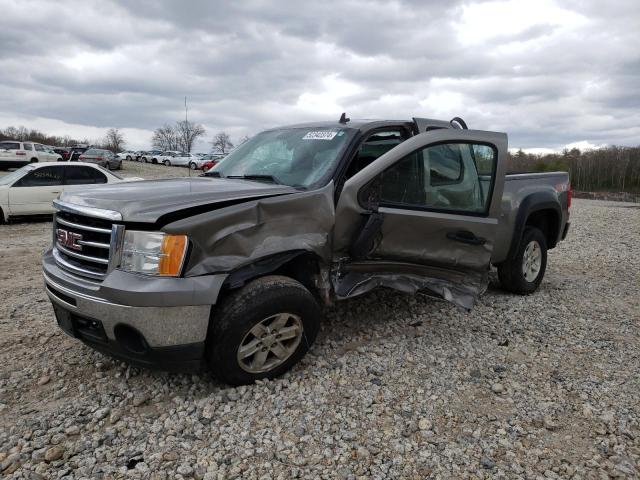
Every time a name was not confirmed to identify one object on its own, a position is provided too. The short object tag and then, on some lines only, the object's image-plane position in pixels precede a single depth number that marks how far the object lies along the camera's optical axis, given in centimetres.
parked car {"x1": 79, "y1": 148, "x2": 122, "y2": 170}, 2708
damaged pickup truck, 275
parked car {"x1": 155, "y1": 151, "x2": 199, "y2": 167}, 4238
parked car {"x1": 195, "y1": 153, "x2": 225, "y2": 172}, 3904
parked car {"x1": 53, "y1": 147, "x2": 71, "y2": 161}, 3896
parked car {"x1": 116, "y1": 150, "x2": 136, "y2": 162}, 5048
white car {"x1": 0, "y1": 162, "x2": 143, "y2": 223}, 1043
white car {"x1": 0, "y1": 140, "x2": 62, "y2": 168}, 2609
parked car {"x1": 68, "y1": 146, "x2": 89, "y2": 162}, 2757
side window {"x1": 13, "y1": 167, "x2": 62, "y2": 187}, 1052
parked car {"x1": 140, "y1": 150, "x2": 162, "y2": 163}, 4508
